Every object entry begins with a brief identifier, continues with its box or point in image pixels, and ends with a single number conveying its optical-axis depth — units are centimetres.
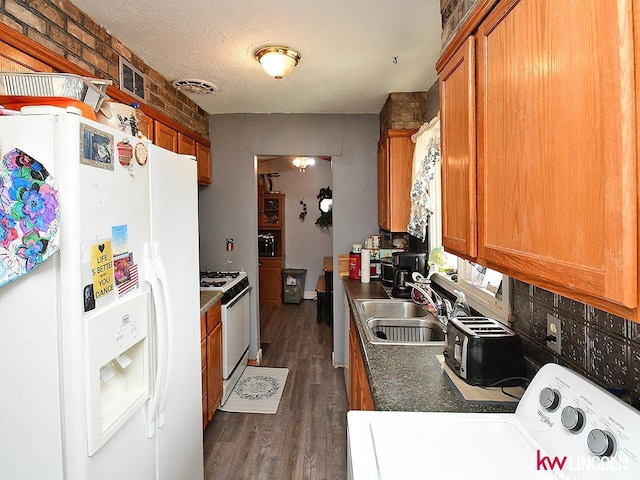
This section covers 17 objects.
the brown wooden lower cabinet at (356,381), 173
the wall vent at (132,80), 224
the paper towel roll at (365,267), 329
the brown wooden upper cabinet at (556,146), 54
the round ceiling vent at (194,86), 280
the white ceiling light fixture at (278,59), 224
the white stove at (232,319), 297
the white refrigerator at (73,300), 95
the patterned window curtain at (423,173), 238
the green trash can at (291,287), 643
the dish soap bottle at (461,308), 173
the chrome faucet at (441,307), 197
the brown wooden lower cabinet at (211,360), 249
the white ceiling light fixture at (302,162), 579
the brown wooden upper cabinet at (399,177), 305
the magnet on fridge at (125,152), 120
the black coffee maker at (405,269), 266
